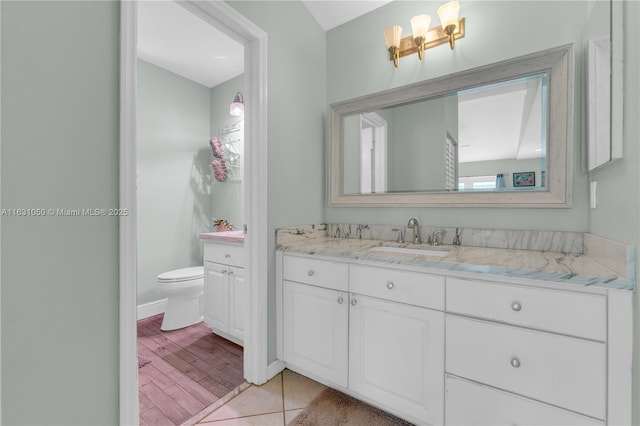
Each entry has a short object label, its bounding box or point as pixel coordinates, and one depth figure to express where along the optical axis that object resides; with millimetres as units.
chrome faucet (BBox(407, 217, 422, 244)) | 1767
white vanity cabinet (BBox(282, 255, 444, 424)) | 1213
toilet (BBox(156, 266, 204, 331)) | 2357
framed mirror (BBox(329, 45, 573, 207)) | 1428
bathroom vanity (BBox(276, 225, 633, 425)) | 897
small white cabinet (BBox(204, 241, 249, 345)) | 2029
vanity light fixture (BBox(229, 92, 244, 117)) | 2676
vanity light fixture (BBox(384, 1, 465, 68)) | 1604
